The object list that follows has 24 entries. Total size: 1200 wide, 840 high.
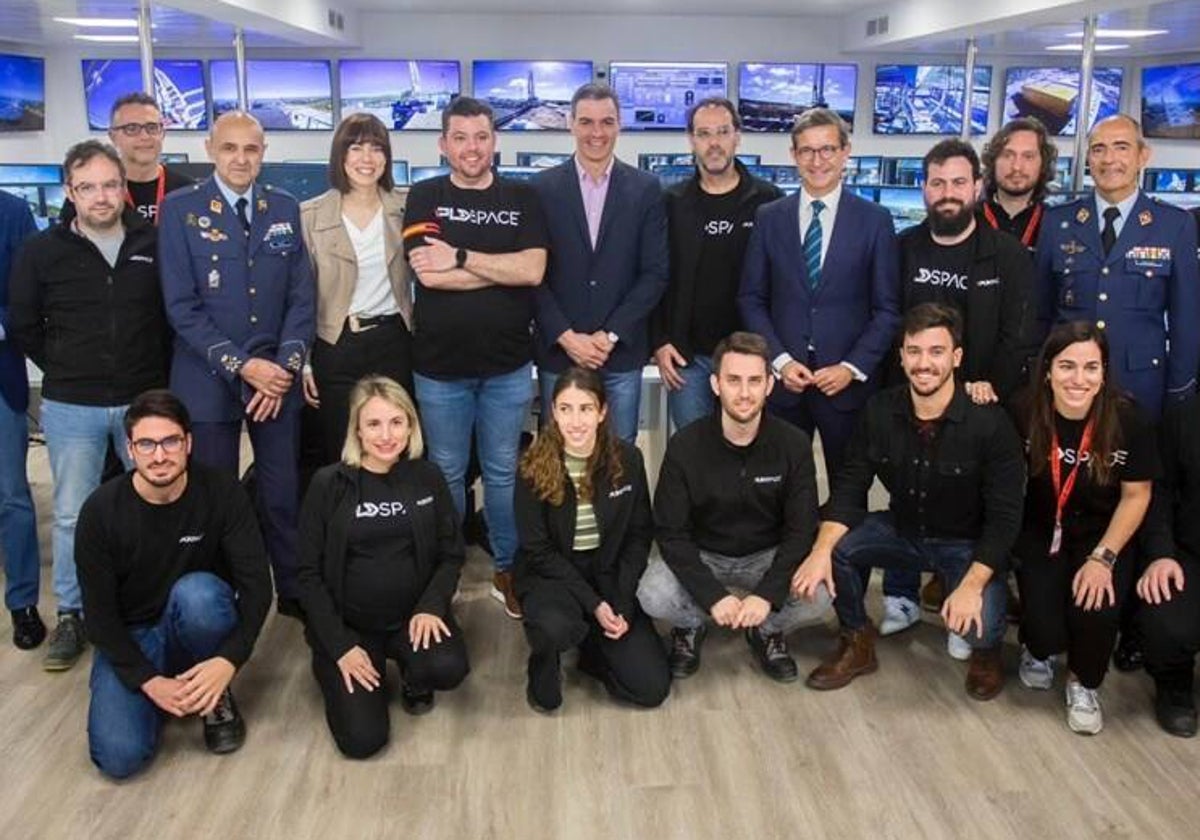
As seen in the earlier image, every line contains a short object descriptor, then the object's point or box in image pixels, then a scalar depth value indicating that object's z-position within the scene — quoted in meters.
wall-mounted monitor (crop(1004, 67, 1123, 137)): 9.91
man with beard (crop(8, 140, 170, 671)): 2.97
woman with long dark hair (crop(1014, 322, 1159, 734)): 2.88
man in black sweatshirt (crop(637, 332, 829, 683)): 3.03
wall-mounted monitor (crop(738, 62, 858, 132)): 9.51
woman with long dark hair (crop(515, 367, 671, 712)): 2.96
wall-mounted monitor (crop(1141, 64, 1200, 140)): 9.72
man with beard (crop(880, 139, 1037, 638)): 3.17
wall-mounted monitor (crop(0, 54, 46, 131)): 9.12
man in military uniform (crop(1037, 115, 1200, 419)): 3.19
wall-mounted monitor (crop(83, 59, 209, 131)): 9.46
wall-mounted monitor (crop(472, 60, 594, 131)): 9.42
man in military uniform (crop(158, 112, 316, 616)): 2.99
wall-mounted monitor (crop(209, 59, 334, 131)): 9.39
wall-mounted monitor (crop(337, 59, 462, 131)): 9.40
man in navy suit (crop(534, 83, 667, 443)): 3.31
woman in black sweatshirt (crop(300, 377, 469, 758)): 2.84
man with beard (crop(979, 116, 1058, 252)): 3.40
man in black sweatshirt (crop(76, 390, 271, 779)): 2.62
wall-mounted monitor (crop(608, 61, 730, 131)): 9.45
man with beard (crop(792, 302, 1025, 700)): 3.00
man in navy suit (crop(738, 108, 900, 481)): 3.28
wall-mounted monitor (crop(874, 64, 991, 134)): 9.65
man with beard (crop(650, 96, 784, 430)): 3.46
